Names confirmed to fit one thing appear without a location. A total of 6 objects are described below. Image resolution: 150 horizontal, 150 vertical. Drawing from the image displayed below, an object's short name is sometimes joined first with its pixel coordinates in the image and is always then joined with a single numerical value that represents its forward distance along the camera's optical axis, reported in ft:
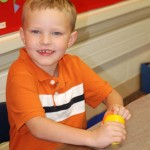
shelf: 4.33
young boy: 2.87
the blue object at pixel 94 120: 3.89
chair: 3.34
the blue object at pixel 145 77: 7.59
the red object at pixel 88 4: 5.17
